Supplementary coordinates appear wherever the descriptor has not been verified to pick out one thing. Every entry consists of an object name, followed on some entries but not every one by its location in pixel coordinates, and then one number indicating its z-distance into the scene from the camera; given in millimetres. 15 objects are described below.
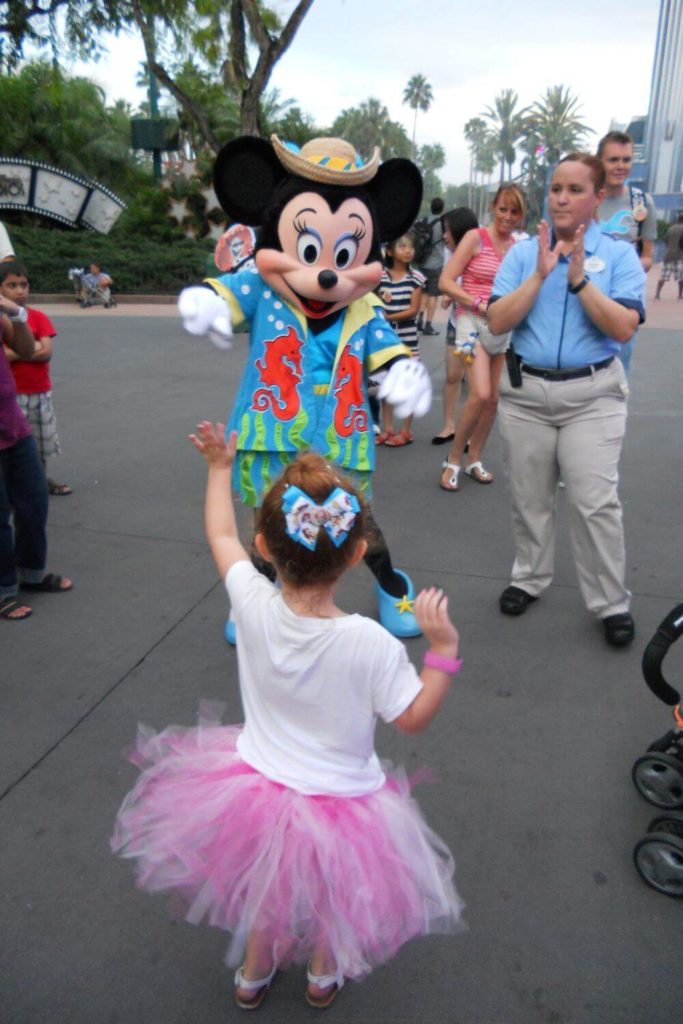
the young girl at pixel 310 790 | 1540
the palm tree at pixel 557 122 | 82688
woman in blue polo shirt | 2932
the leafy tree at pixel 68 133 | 25703
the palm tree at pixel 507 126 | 88750
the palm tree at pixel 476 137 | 109188
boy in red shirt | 4346
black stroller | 2012
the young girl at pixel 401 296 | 6039
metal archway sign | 21141
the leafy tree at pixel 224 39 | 11531
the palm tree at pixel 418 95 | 97062
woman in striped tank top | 4812
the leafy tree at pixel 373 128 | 79250
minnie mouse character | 2891
